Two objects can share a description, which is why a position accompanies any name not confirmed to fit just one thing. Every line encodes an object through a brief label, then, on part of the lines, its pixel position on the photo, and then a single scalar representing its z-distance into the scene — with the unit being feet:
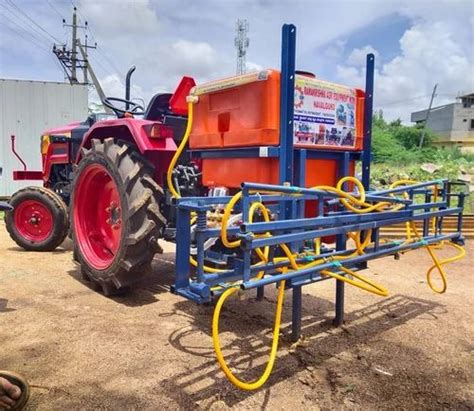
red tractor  11.61
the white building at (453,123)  175.42
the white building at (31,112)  37.06
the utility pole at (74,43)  95.91
